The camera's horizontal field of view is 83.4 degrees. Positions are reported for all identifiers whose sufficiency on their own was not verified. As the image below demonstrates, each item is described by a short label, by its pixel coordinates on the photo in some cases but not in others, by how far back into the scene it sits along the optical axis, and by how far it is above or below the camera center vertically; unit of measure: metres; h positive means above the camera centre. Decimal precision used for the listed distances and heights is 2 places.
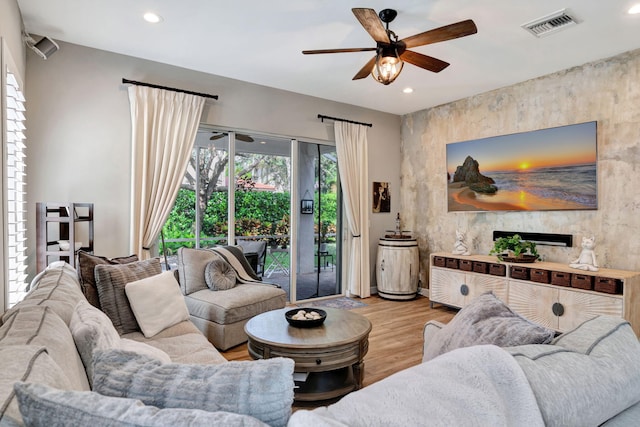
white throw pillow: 2.46 -0.65
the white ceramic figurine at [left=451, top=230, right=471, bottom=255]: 4.78 -0.46
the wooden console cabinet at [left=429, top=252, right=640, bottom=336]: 3.25 -0.80
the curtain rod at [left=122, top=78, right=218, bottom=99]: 3.60 +1.32
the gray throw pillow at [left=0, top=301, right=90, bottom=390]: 1.10 -0.40
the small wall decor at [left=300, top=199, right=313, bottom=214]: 5.07 +0.08
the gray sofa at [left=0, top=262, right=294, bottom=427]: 0.68 -0.39
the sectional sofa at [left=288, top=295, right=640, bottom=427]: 0.71 -0.41
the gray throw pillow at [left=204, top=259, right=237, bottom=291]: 3.57 -0.65
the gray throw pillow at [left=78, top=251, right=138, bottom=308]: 2.46 -0.45
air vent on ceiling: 2.86 +1.56
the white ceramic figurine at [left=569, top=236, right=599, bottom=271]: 3.52 -0.45
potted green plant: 4.03 -0.44
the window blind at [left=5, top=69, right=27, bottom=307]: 2.28 +0.11
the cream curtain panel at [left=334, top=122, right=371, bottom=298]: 5.23 +0.22
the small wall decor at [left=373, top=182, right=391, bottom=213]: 5.65 +0.24
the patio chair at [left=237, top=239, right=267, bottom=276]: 4.59 -0.47
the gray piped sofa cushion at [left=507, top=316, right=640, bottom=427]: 0.87 -0.44
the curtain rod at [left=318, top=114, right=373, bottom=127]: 5.05 +1.33
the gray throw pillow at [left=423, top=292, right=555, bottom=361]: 1.24 -0.44
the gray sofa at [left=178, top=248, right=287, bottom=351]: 3.23 -0.85
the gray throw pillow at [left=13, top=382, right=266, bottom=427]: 0.67 -0.39
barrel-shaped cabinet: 5.20 -0.82
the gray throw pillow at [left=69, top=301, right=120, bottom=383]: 1.30 -0.47
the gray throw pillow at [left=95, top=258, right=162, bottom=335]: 2.43 -0.58
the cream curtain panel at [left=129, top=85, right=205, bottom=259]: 3.66 +0.64
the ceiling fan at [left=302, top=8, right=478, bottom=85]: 2.36 +1.23
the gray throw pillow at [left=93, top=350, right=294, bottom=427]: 0.76 -0.40
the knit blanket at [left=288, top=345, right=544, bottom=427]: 0.68 -0.39
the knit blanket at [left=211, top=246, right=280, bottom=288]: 3.86 -0.55
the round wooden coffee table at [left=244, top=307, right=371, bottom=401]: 2.27 -0.89
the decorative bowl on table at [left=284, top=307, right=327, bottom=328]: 2.51 -0.76
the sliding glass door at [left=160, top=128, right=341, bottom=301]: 4.23 +0.06
